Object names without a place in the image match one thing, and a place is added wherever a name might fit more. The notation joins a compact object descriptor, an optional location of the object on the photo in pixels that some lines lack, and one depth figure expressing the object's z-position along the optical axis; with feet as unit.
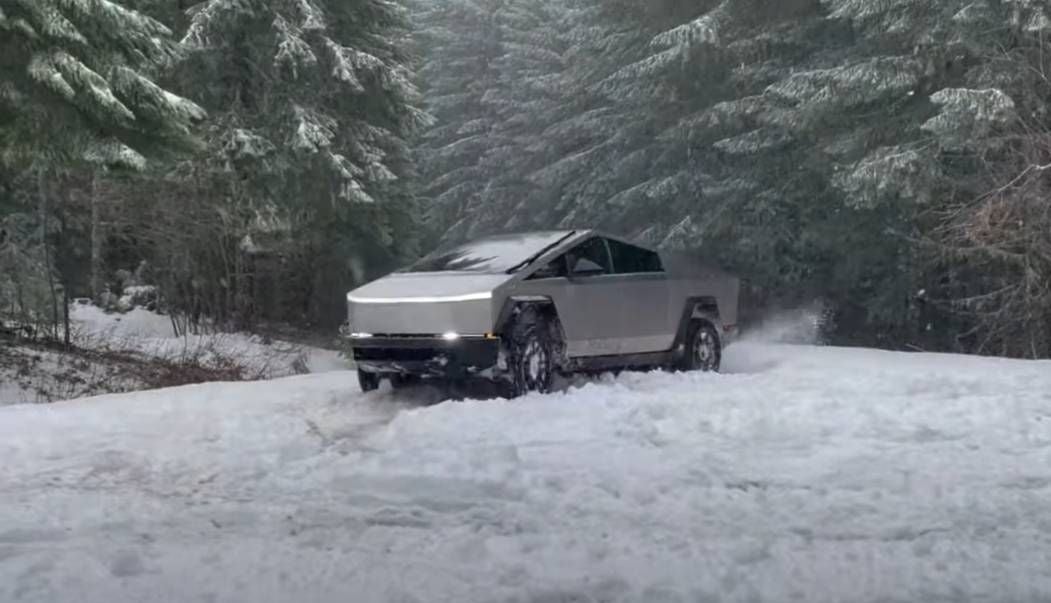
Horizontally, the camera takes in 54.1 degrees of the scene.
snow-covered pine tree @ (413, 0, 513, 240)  103.24
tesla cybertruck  28.63
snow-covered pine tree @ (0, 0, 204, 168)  30.25
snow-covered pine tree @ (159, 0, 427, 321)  60.29
